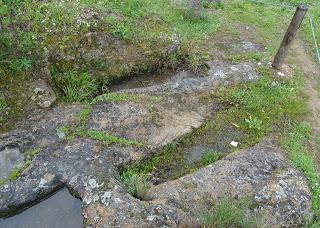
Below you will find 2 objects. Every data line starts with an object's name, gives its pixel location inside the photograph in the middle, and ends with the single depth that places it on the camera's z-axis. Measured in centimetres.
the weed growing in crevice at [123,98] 477
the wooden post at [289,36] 510
